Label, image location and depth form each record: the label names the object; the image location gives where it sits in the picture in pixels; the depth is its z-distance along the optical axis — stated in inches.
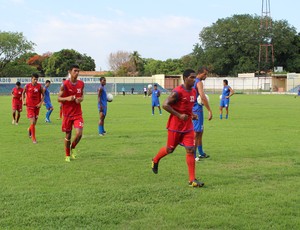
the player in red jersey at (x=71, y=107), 384.5
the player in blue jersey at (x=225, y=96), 911.7
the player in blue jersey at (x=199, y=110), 358.0
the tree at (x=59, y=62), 4224.9
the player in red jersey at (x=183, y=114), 292.2
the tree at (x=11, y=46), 3737.7
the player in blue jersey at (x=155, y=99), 1031.6
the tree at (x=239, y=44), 3810.0
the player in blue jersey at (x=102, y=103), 601.0
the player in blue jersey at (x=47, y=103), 818.7
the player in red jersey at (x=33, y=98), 517.3
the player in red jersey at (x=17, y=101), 786.8
